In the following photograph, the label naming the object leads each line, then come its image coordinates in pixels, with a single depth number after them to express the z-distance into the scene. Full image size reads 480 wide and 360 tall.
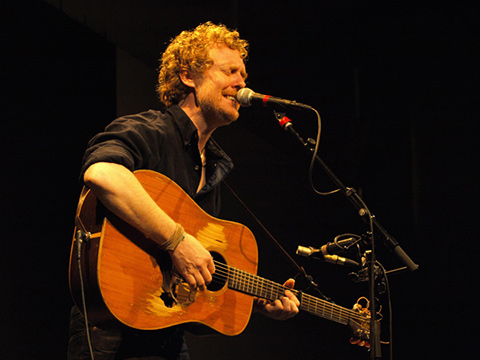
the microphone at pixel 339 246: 2.32
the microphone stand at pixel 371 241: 2.00
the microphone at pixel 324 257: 2.40
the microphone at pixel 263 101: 2.17
